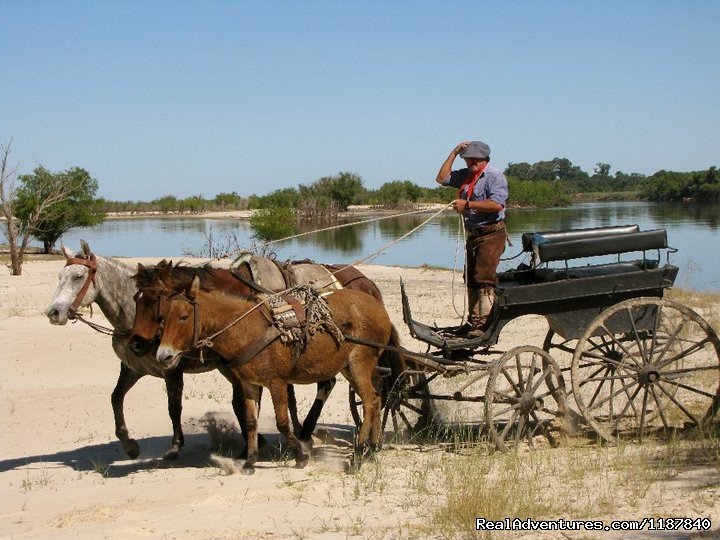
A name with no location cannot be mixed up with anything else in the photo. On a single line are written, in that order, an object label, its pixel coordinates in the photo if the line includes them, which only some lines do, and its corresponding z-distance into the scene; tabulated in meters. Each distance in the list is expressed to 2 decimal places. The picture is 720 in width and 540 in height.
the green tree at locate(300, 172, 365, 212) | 90.09
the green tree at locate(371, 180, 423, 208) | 95.56
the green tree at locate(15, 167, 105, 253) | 39.59
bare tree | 28.34
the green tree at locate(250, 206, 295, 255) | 37.12
